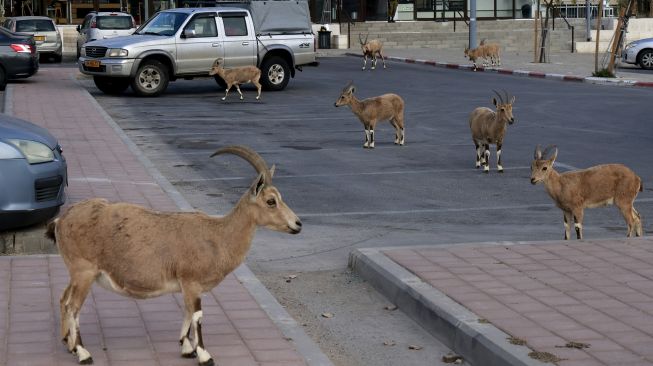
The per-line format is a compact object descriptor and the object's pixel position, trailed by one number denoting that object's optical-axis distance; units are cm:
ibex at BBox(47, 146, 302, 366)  702
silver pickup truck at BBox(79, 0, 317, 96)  2914
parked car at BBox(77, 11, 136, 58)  4166
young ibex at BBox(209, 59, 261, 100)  2881
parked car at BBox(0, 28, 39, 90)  3069
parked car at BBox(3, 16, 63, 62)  4409
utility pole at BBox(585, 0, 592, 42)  5463
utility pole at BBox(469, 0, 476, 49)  4547
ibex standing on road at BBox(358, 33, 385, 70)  4048
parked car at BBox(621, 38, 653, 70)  3994
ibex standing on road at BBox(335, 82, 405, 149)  1952
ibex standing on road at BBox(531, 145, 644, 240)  1151
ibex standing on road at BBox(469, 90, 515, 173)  1653
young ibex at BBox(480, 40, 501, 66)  4062
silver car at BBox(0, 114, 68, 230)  1035
